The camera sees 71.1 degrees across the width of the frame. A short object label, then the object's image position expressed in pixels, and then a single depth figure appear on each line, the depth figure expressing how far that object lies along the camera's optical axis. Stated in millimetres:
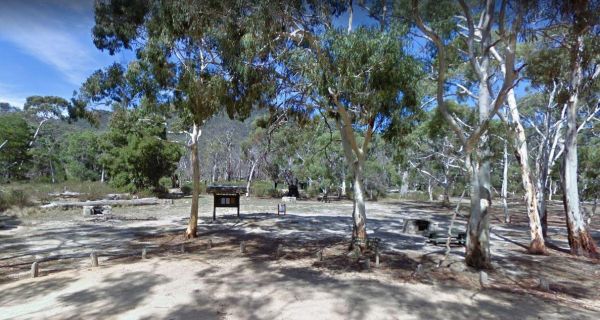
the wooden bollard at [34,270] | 8039
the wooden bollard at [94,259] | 8820
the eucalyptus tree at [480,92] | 8500
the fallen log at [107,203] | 22841
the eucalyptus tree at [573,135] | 11300
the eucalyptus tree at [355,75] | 8648
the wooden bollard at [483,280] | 8062
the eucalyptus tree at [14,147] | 35188
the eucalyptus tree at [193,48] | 9273
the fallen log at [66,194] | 30531
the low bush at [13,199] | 20923
